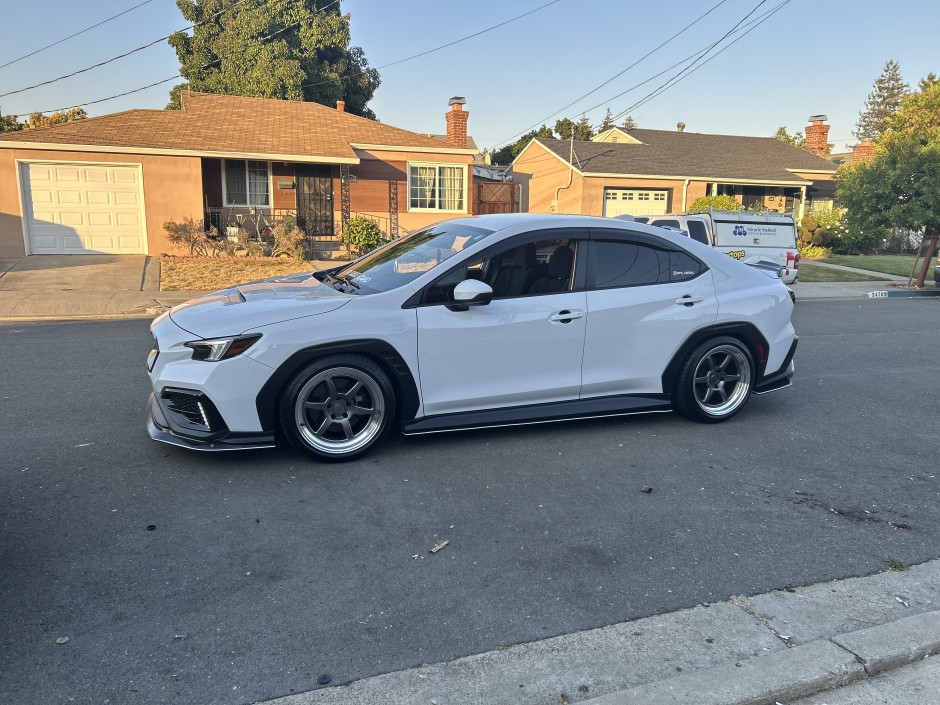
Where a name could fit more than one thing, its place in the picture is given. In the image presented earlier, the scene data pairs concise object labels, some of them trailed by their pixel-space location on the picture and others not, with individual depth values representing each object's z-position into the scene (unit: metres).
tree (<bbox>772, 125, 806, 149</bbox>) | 66.34
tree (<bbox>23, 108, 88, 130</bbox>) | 35.34
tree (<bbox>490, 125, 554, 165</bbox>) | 50.22
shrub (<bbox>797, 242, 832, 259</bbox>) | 26.12
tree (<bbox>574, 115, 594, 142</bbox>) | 50.28
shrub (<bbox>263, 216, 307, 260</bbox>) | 18.58
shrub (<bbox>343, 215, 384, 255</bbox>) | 18.89
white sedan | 4.56
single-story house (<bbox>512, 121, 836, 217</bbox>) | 28.30
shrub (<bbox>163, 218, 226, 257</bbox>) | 18.22
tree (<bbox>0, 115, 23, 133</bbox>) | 31.50
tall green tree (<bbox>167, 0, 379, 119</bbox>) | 35.75
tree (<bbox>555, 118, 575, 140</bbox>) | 48.78
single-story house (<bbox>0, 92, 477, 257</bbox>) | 17.95
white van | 13.92
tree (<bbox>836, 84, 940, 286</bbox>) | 17.70
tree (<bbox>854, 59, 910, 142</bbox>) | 82.94
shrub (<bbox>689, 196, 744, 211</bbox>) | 25.38
